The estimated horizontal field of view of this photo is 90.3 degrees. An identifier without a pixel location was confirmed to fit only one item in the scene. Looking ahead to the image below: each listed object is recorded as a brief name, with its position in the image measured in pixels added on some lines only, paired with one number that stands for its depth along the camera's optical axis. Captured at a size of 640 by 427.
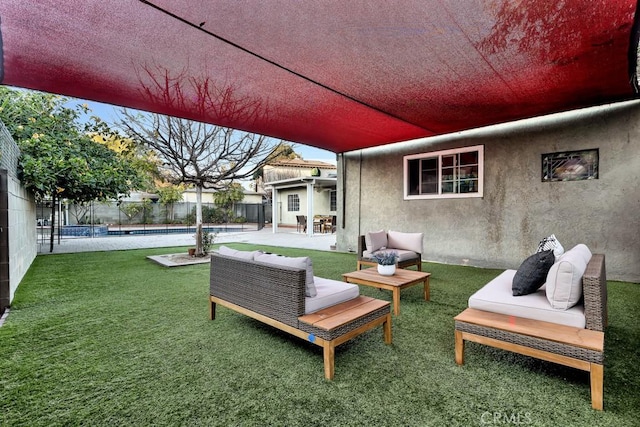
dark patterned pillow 2.62
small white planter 4.07
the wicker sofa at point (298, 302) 2.38
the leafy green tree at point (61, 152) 6.53
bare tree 7.25
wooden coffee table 3.68
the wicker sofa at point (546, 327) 1.97
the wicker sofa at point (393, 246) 5.64
